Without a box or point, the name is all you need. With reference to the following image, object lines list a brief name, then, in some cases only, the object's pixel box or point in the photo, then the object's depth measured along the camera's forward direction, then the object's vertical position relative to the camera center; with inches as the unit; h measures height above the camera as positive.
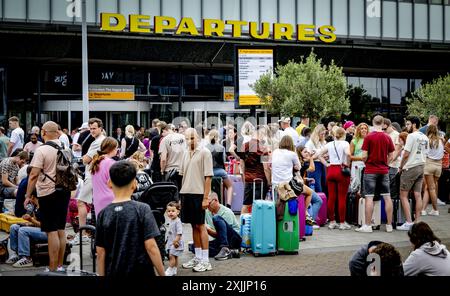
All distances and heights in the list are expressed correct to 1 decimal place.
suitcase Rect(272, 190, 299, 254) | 379.6 -55.1
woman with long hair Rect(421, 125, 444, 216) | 531.8 -24.1
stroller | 333.1 -29.3
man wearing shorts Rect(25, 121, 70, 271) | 316.2 -25.6
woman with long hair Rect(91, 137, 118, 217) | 321.4 -14.7
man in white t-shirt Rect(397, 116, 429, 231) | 465.1 -20.8
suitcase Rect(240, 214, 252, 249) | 386.0 -54.8
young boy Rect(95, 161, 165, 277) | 191.3 -28.0
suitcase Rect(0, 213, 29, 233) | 424.4 -52.3
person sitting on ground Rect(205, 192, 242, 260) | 366.3 -52.4
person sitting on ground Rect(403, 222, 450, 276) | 228.8 -42.4
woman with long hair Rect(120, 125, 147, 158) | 583.8 +0.4
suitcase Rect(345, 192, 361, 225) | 482.3 -50.1
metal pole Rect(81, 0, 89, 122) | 726.3 +96.9
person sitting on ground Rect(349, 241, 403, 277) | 214.7 -41.7
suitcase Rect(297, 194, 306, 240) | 416.6 -50.6
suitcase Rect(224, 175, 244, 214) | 543.2 -45.0
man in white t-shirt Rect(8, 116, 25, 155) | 660.7 +9.8
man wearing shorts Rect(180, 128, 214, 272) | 335.6 -27.3
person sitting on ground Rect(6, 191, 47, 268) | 355.3 -54.2
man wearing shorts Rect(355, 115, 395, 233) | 444.1 -15.4
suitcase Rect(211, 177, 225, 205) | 520.7 -34.8
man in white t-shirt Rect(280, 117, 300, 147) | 563.9 +12.1
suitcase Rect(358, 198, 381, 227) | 461.8 -53.0
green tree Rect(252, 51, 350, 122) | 679.7 +59.2
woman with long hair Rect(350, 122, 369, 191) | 480.4 -7.2
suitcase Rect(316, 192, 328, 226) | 481.4 -55.4
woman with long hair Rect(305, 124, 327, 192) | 488.7 -6.3
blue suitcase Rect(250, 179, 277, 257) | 374.3 -51.1
